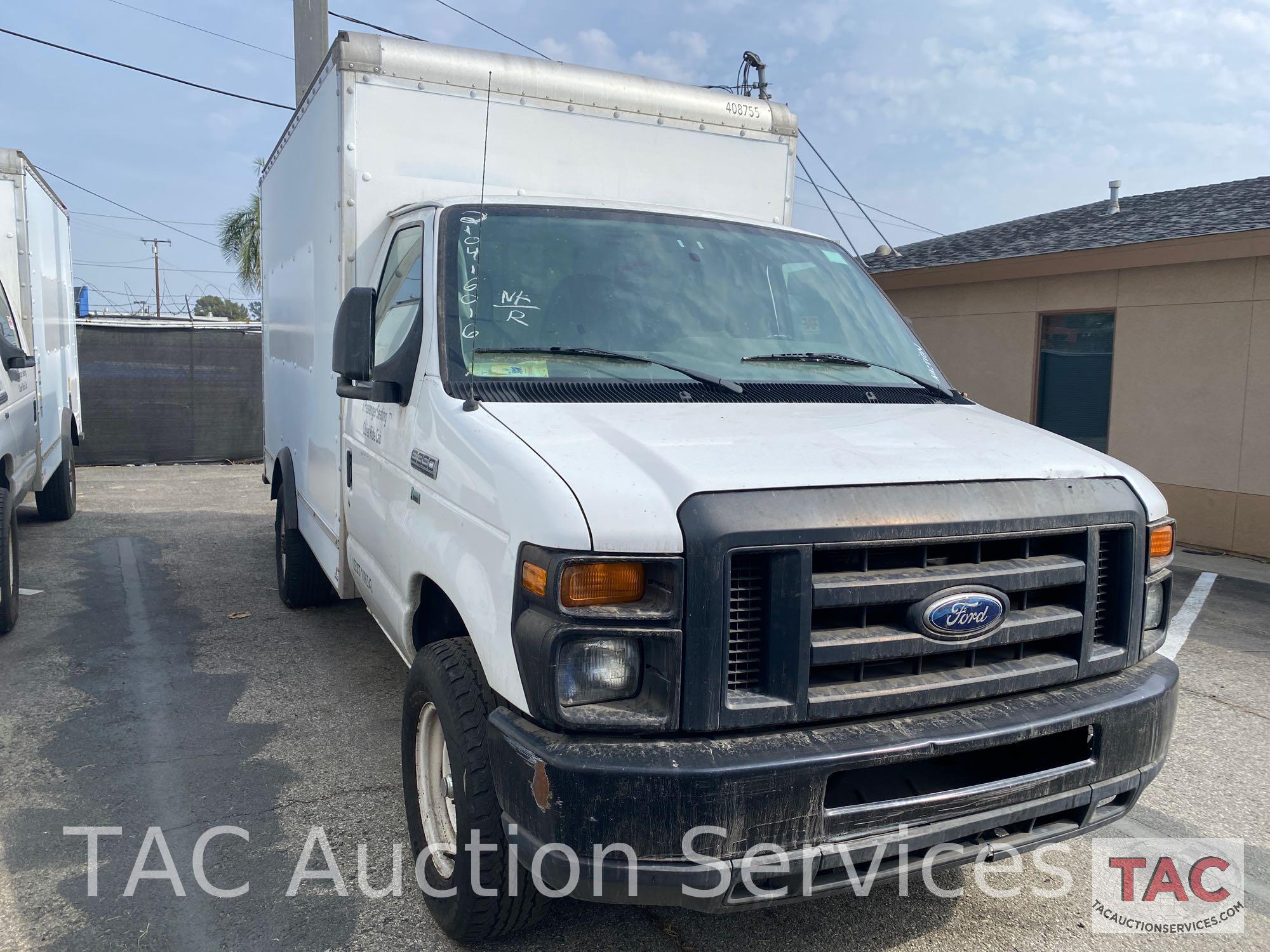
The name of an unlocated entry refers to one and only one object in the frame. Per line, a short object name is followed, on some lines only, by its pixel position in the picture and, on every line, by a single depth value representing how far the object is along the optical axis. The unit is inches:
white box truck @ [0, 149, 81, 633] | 250.7
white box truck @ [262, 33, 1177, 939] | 88.7
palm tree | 1208.2
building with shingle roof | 374.6
